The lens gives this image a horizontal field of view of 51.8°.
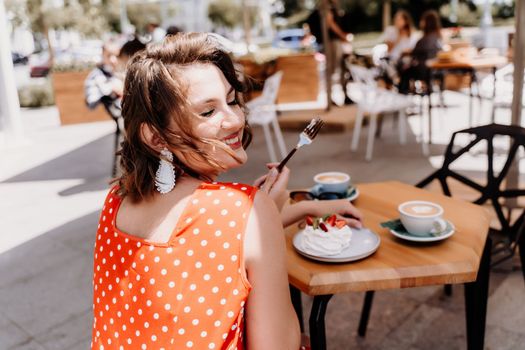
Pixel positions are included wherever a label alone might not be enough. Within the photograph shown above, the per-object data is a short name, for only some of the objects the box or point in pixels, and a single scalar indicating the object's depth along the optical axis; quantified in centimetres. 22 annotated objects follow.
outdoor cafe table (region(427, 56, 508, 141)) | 530
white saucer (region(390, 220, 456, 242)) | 153
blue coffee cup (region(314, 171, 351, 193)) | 194
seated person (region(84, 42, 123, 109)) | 491
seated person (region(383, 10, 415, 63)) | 765
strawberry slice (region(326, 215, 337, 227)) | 148
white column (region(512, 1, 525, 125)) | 297
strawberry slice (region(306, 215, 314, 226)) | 152
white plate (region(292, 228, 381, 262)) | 145
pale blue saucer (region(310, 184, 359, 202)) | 193
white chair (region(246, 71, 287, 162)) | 508
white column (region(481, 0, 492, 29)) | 1261
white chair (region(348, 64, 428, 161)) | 520
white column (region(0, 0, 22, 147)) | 685
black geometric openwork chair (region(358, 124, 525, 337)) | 230
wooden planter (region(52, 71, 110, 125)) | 829
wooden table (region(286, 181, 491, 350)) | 139
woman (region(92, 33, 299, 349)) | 103
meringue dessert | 146
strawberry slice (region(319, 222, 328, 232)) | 147
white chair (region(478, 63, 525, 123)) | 509
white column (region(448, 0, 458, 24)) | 2478
